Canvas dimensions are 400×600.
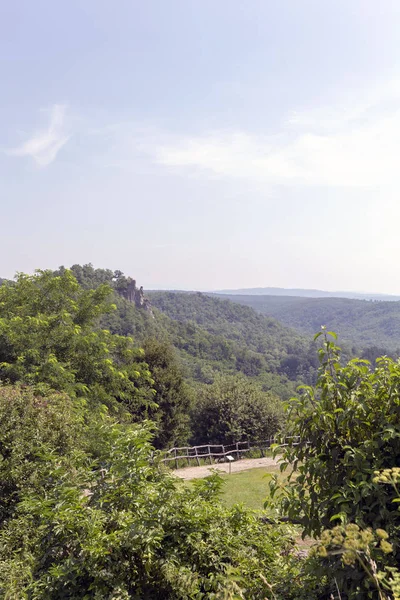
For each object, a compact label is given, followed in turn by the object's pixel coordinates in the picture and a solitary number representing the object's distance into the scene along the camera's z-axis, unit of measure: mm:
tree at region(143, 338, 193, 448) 21906
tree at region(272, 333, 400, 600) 2793
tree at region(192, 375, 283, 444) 24031
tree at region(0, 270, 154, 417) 13412
